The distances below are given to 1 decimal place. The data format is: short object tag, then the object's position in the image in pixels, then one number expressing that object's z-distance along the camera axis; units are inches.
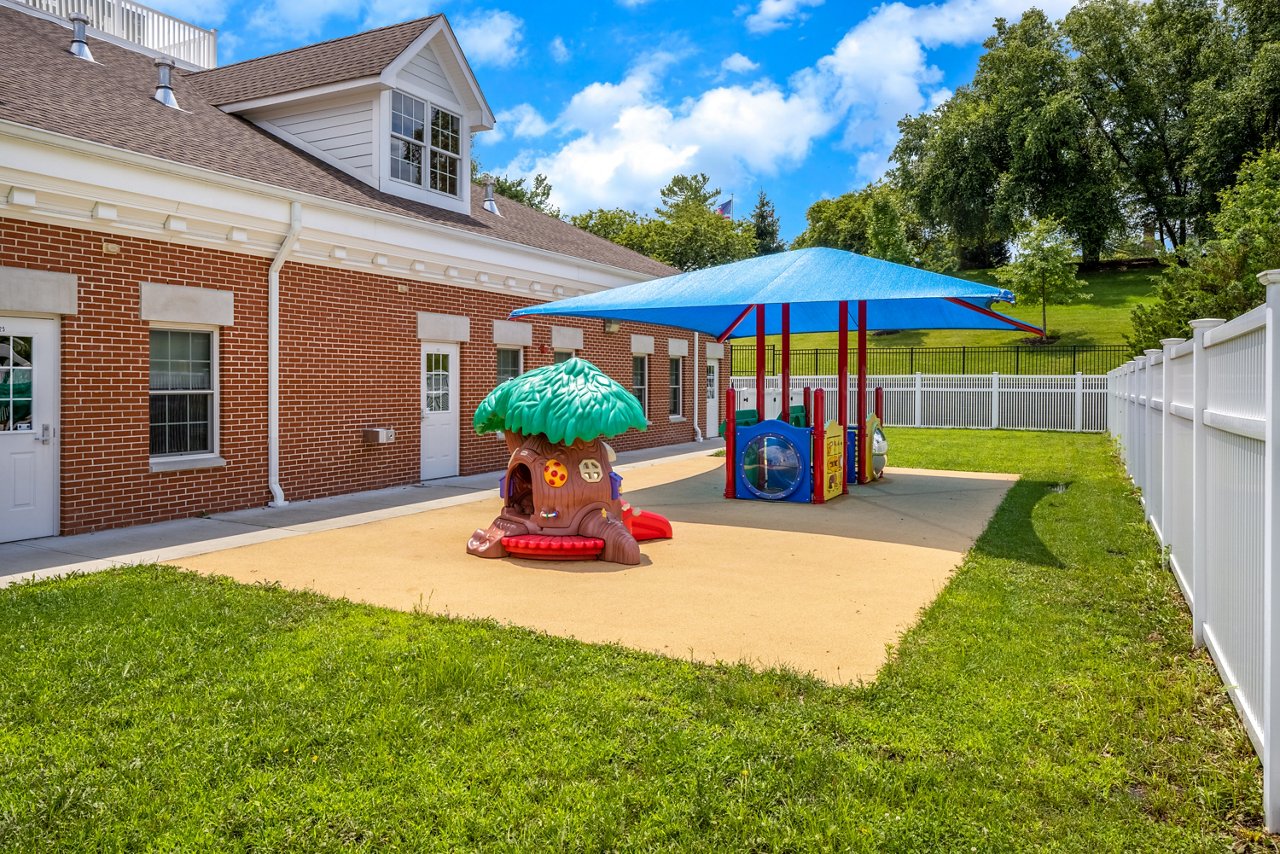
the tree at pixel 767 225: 2842.0
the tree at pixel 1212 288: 567.5
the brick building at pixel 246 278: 313.0
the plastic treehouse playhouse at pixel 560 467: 284.5
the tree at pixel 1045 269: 1314.0
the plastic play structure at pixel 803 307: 367.2
